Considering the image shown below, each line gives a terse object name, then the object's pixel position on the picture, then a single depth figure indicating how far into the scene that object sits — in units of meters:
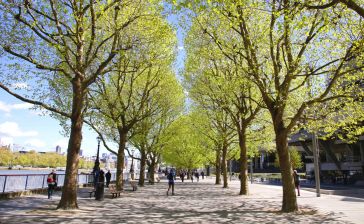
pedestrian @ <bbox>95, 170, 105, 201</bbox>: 18.66
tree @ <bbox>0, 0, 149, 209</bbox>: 12.96
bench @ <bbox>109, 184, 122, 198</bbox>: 20.35
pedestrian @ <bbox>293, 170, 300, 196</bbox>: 22.31
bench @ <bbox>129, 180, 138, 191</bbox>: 26.50
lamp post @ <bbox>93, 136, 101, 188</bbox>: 24.32
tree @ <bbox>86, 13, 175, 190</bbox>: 17.02
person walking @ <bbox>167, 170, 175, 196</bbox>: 23.90
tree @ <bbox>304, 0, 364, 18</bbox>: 7.12
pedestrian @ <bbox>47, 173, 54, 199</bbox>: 18.23
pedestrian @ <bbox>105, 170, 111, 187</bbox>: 31.92
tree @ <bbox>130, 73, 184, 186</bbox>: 28.52
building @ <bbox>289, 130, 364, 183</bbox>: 46.83
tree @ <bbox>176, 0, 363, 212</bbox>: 13.28
